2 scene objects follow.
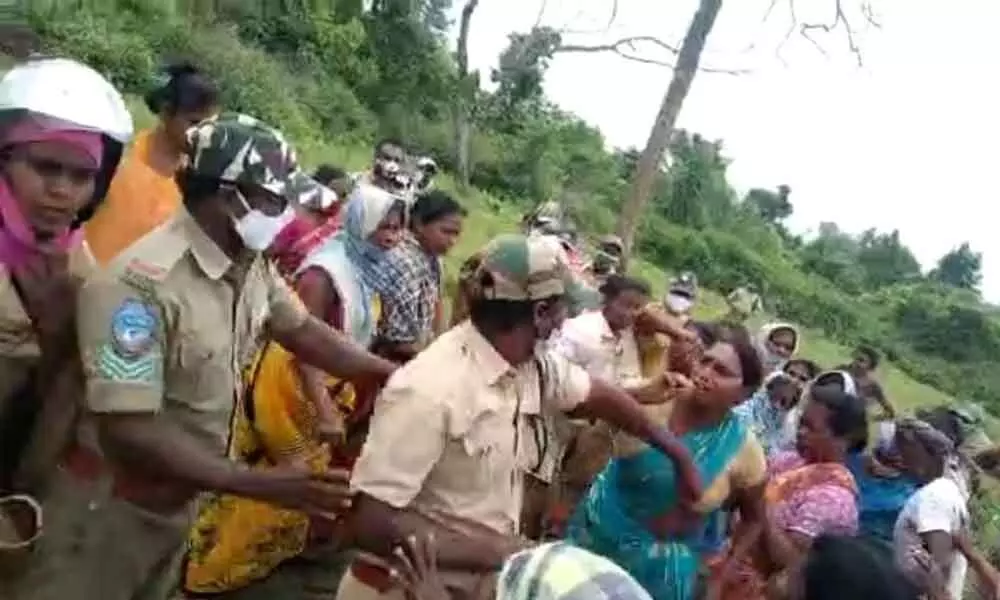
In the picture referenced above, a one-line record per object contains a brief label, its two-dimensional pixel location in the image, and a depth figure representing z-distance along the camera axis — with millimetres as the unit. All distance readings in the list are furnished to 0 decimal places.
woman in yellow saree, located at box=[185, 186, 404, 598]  4484
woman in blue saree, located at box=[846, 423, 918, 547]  5625
